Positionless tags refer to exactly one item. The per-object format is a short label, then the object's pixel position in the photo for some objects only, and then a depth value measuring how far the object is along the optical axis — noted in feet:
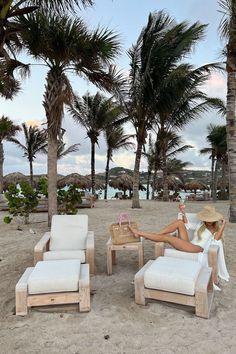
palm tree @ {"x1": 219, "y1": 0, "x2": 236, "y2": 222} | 27.50
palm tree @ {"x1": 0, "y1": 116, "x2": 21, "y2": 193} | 63.58
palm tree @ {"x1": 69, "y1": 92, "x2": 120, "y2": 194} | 58.54
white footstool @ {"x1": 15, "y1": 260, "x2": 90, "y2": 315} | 9.93
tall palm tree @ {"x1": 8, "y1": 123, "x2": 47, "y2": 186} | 74.54
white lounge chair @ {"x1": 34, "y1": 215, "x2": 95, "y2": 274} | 13.47
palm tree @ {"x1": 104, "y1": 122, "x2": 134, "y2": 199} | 64.75
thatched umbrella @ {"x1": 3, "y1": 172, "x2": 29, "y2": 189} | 90.07
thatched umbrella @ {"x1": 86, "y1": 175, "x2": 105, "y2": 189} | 81.07
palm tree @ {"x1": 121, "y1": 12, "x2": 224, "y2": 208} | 39.47
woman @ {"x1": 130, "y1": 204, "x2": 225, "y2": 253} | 13.22
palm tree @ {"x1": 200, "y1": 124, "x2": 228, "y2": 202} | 56.49
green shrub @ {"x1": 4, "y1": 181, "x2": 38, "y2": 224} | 26.78
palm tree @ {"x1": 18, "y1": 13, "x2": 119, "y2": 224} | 22.13
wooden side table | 14.05
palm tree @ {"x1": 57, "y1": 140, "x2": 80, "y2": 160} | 76.51
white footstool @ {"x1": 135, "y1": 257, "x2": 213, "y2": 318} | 9.75
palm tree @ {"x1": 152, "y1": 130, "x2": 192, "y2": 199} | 59.83
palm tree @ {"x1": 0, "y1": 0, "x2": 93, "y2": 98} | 15.81
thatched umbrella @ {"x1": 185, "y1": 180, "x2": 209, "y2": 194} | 102.70
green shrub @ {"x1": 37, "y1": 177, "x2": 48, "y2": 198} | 28.35
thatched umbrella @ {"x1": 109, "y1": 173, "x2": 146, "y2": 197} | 89.10
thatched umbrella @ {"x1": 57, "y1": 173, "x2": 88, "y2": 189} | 77.56
